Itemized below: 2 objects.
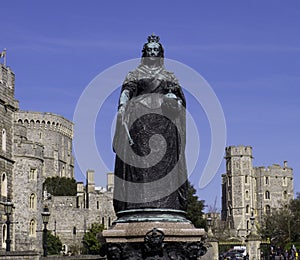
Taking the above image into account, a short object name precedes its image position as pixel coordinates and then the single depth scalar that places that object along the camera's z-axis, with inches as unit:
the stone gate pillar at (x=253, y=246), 1952.5
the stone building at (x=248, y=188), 4800.7
